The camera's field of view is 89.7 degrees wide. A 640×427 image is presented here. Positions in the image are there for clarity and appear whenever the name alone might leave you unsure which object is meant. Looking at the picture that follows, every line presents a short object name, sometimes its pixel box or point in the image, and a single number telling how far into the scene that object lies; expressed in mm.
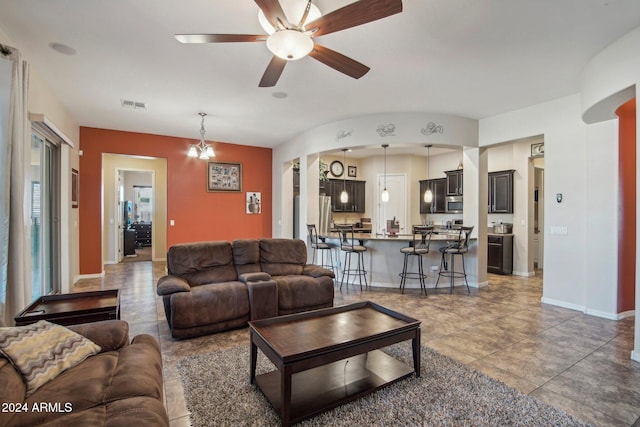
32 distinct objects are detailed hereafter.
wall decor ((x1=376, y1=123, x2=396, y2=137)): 5352
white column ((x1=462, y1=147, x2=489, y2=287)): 5520
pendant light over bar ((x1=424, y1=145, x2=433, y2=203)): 7061
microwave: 7820
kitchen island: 5551
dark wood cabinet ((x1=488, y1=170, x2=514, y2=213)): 6793
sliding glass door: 3969
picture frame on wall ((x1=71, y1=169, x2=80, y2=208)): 5395
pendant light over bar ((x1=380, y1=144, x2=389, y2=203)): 5618
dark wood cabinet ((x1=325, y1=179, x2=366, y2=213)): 8883
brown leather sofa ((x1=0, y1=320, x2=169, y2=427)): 1274
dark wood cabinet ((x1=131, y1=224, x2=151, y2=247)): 10555
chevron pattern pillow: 1530
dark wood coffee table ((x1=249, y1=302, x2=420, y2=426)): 1963
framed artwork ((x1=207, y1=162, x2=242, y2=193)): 7316
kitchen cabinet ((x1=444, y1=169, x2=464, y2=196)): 7609
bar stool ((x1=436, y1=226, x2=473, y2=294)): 5223
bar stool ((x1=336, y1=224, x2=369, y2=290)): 5410
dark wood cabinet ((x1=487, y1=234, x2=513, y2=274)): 6664
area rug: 1947
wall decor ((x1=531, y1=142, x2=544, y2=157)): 6328
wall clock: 8950
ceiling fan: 1995
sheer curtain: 2523
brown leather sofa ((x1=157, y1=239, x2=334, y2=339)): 3242
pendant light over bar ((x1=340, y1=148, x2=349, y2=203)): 8930
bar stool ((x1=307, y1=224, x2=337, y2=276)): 5855
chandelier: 5345
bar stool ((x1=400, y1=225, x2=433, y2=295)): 5120
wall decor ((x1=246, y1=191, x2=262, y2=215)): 7789
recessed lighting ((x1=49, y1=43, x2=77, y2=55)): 3129
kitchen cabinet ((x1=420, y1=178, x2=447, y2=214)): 8242
